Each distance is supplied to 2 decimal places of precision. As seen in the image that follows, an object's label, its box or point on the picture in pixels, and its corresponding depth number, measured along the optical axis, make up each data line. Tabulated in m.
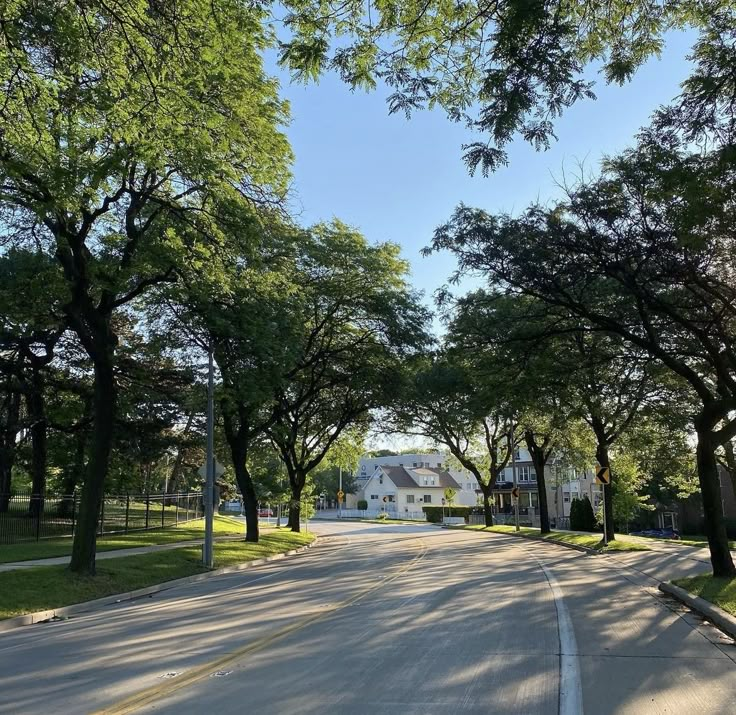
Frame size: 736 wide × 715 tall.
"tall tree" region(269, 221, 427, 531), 27.38
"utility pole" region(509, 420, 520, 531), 40.33
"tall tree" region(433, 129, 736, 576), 13.60
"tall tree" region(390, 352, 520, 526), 31.17
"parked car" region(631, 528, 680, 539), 51.15
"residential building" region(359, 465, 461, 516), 91.81
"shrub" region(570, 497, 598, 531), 44.78
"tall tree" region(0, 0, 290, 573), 8.89
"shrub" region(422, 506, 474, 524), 73.12
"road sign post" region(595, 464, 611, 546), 25.73
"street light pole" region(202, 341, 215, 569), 20.42
